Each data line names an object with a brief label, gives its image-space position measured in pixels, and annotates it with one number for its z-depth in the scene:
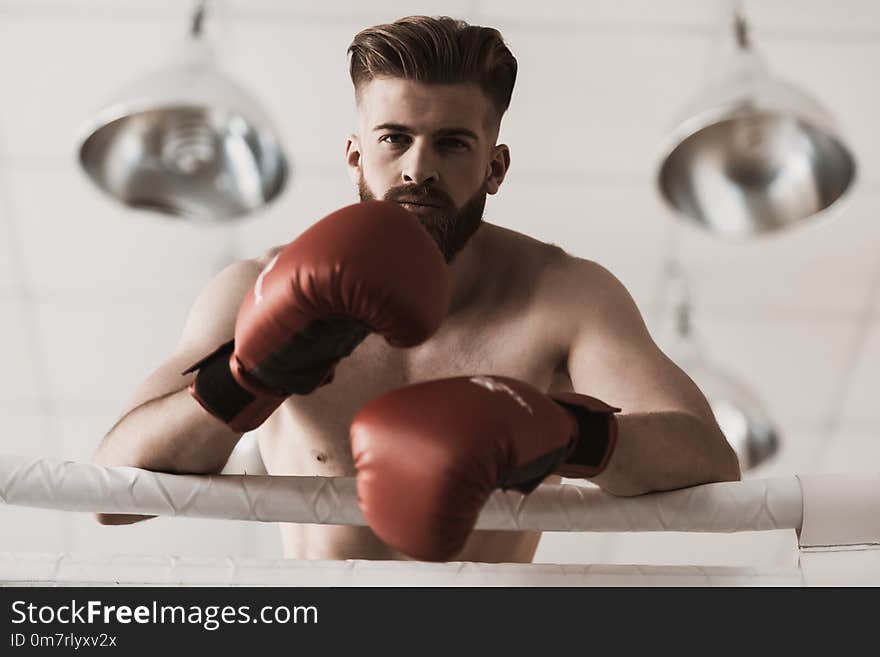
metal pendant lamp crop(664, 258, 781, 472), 5.12
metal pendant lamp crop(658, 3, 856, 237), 4.03
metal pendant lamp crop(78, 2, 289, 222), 3.98
